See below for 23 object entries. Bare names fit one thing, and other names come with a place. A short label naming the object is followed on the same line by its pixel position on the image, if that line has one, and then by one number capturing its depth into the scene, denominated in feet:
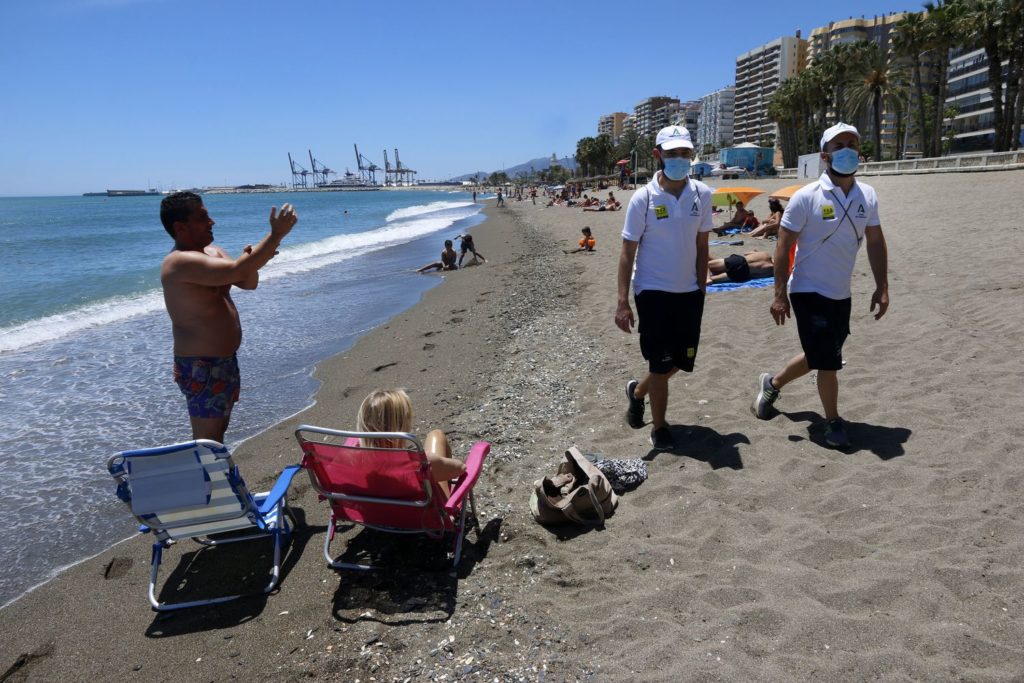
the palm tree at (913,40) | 127.13
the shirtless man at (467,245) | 55.88
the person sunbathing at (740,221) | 48.37
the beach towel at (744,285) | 28.43
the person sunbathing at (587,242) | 50.75
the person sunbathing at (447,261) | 52.49
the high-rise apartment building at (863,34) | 355.44
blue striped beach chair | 9.44
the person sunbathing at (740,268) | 29.50
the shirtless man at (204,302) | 10.39
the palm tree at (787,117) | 219.20
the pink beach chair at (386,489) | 9.62
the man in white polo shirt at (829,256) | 12.07
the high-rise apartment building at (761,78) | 442.09
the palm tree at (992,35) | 105.50
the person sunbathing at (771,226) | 43.50
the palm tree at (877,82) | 147.74
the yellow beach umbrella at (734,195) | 49.19
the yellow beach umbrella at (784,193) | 33.92
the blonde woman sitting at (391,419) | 10.03
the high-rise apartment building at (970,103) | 218.18
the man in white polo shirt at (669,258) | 11.90
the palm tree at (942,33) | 118.01
